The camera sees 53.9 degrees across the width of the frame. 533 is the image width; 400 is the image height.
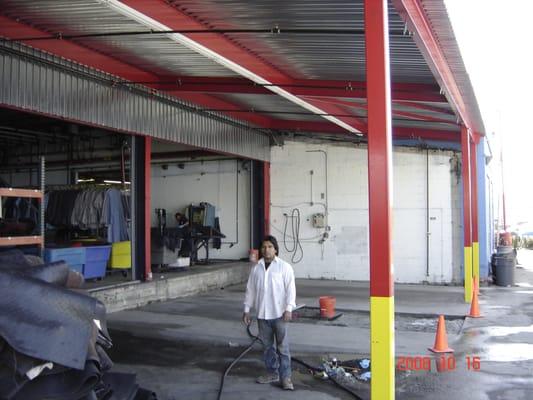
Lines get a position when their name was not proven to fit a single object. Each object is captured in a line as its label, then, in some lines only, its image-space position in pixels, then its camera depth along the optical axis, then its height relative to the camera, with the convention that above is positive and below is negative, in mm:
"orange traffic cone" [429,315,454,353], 7166 -1809
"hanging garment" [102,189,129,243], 11547 -83
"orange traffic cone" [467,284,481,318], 9789 -1868
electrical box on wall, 16109 -286
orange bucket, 9641 -1790
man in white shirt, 5625 -997
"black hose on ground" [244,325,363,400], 5389 -1899
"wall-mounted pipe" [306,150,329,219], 16219 +1413
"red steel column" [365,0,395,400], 4691 +28
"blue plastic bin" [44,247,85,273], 9672 -805
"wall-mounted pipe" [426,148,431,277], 15016 -419
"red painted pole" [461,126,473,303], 11266 -67
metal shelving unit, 6523 -303
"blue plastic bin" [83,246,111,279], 10836 -999
